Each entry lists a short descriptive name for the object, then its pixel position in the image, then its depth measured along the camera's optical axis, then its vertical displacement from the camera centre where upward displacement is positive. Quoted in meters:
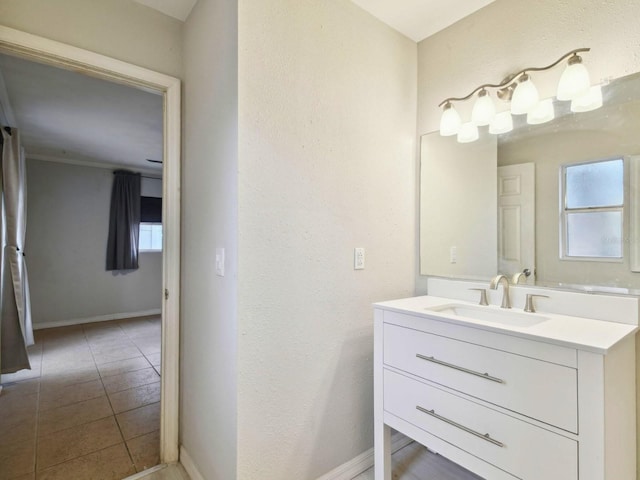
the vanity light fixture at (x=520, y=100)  1.28 +0.67
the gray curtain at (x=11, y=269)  2.67 -0.25
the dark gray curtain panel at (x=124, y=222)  4.95 +0.31
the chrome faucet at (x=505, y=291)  1.47 -0.24
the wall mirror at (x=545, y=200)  1.23 +0.21
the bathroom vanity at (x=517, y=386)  0.90 -0.50
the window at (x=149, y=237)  5.43 +0.08
